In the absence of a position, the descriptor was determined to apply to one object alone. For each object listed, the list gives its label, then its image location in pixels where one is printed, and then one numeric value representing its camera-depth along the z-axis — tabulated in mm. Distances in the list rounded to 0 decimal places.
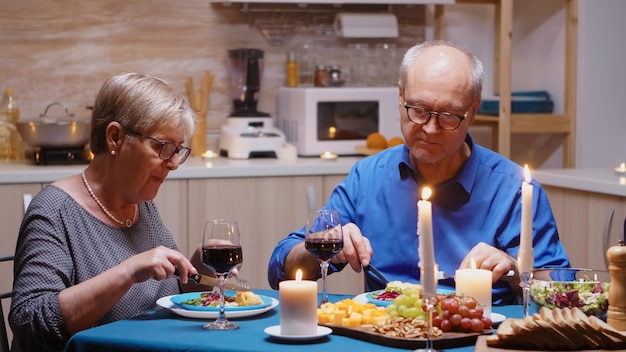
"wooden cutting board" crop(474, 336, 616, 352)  1586
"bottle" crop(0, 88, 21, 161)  4152
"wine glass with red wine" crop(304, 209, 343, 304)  1937
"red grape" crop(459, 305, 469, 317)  1741
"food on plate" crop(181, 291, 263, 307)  2002
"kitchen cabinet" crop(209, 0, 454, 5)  4297
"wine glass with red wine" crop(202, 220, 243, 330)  1842
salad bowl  1747
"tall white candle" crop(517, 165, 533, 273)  1700
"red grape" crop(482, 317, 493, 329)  1756
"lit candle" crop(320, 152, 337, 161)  4168
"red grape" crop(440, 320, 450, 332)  1741
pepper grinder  1712
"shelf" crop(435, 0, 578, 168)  4273
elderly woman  1960
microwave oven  4281
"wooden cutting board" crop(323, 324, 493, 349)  1681
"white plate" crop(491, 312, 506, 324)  1853
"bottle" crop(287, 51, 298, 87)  4570
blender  4281
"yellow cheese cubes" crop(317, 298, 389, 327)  1780
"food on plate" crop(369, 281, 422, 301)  1983
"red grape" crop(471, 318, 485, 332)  1731
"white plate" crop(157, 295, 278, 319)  1921
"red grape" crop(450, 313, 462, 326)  1738
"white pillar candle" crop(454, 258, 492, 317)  1863
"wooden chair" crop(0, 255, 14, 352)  2258
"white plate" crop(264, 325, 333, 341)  1708
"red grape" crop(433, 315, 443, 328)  1745
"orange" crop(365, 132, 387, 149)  4246
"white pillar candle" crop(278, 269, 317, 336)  1722
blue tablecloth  1678
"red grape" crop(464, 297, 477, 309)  1763
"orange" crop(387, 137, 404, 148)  4237
